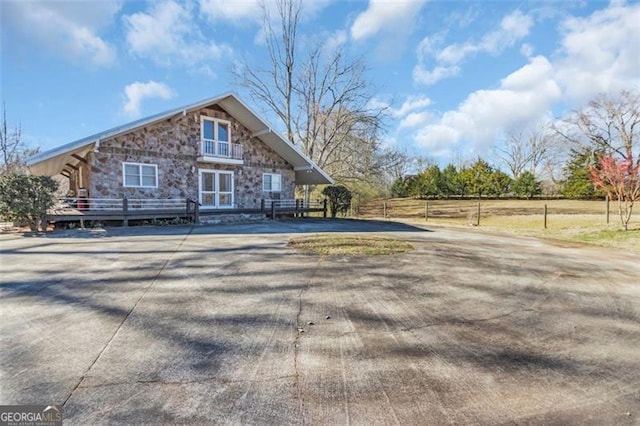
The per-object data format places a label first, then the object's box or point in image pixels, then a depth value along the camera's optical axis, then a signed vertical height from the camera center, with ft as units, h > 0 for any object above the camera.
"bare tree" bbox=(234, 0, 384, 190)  81.46 +26.22
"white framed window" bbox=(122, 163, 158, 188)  45.78 +3.14
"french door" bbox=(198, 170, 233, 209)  53.42 +1.40
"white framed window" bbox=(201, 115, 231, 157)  52.83 +10.02
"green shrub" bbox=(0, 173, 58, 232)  31.91 -0.10
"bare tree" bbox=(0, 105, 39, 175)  96.02 +15.32
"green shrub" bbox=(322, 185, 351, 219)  70.38 +0.13
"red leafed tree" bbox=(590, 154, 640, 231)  42.57 +2.46
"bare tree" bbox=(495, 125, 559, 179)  142.31 +21.26
